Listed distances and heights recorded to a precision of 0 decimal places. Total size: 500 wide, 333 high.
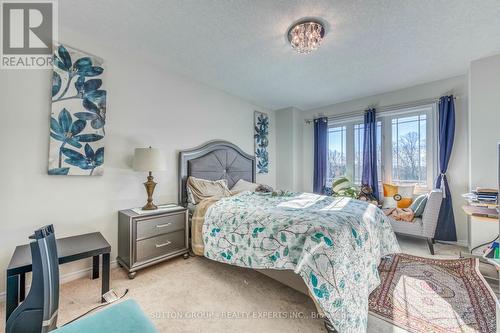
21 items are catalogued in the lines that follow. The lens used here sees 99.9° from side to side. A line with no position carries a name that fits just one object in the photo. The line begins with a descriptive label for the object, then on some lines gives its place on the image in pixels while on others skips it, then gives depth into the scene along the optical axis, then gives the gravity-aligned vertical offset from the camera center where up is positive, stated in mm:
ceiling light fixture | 1981 +1283
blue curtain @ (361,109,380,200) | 3850 +264
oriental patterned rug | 1521 -1126
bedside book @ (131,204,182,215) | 2307 -497
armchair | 2768 -746
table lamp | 2340 +65
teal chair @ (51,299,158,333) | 864 -671
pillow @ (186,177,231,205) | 2893 -325
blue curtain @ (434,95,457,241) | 3166 +76
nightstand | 2143 -774
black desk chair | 1114 -711
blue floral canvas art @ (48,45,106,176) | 2041 +538
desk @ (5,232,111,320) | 1413 -691
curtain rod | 3373 +1061
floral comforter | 1407 -642
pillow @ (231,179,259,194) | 3453 -330
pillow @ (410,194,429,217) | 3061 -562
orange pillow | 3391 -476
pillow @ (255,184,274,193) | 3346 -356
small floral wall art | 4422 +563
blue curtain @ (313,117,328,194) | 4556 +303
